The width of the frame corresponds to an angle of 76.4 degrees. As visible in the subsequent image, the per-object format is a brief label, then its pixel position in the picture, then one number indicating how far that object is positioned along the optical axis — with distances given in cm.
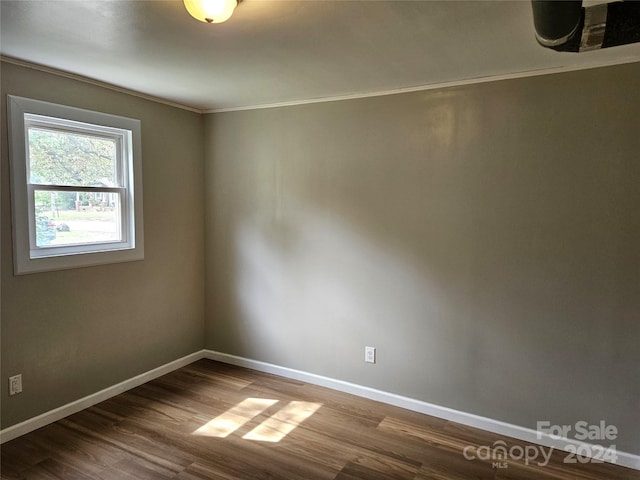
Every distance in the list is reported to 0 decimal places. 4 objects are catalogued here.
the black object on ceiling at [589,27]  151
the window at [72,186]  259
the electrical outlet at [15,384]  260
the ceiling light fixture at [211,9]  164
